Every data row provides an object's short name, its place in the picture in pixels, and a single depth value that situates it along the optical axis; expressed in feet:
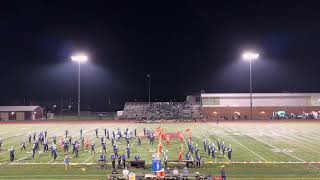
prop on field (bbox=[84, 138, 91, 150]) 96.28
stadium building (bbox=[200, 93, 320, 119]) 255.70
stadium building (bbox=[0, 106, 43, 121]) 256.93
